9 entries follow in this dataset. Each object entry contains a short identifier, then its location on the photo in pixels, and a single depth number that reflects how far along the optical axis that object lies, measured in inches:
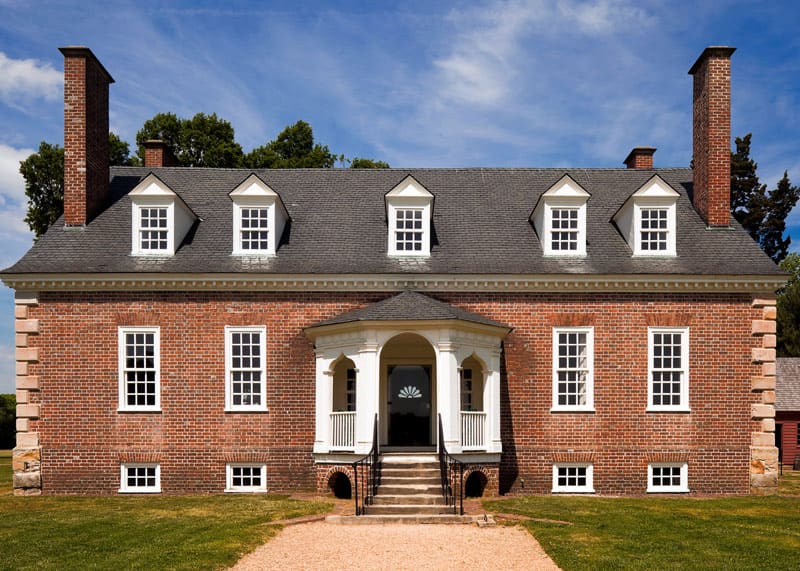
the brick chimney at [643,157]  1032.2
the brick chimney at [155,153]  1014.4
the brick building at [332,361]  794.2
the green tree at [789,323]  1695.4
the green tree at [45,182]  1502.2
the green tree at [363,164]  1673.2
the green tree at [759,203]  1898.4
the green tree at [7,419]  1692.9
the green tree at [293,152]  1579.7
